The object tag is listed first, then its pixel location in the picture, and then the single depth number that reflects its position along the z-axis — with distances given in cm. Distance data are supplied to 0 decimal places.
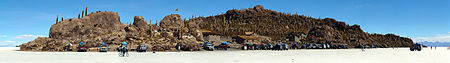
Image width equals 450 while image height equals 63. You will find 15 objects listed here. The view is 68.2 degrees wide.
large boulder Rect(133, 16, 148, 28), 8531
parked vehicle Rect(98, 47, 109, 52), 4255
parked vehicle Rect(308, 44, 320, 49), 7993
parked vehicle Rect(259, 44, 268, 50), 6378
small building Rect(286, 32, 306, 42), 13820
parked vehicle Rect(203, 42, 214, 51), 5197
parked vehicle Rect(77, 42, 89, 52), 4472
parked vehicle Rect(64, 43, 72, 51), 4771
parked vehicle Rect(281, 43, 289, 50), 6009
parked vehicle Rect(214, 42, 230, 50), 5658
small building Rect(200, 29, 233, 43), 10360
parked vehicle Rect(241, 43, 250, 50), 6141
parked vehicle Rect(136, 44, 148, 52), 4097
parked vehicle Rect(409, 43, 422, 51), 5342
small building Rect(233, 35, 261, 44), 11045
